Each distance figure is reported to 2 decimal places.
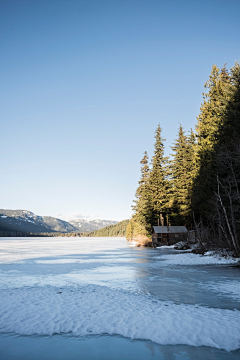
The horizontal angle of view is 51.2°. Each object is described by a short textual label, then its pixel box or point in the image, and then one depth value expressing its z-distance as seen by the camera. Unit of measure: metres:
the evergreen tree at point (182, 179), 45.28
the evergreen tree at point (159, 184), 51.34
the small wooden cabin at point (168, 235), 45.28
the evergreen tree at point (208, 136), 27.62
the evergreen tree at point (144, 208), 52.38
